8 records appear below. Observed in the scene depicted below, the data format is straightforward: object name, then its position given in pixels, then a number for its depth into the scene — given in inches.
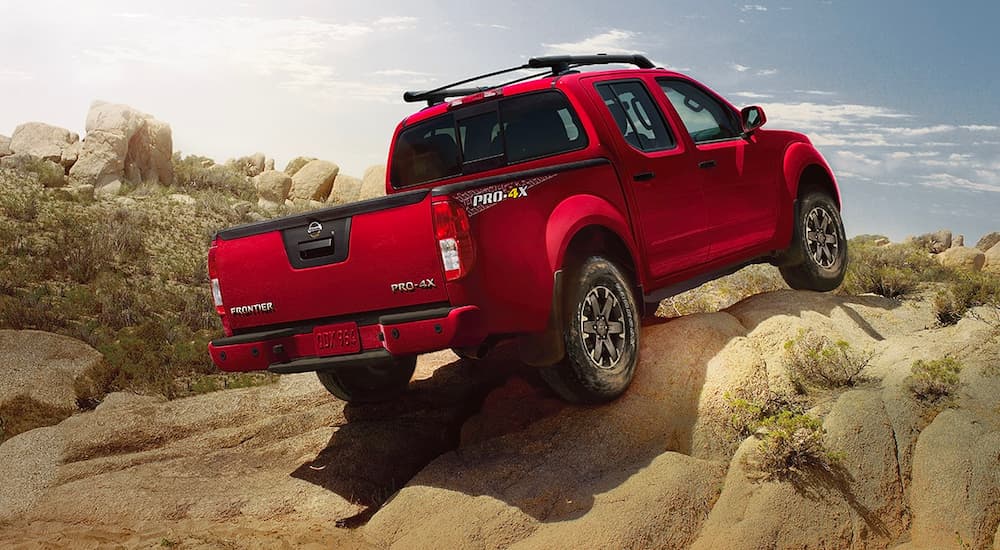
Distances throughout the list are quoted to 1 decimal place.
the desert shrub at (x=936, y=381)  194.5
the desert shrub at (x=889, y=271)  328.2
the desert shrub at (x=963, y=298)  284.7
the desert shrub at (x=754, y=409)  201.8
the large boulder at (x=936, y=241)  971.3
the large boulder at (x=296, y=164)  1286.9
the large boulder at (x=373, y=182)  1079.6
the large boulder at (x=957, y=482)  167.2
